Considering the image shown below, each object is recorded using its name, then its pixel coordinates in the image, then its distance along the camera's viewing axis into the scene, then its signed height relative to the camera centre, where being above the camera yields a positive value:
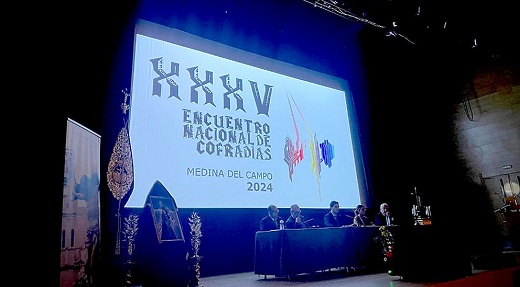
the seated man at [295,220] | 4.24 -0.04
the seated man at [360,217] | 4.83 -0.08
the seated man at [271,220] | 4.38 -0.02
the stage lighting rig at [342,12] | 5.07 +3.04
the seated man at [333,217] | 4.72 -0.05
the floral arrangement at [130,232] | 2.99 -0.01
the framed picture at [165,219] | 2.55 +0.06
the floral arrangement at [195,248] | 2.65 -0.18
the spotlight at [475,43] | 6.17 +2.82
